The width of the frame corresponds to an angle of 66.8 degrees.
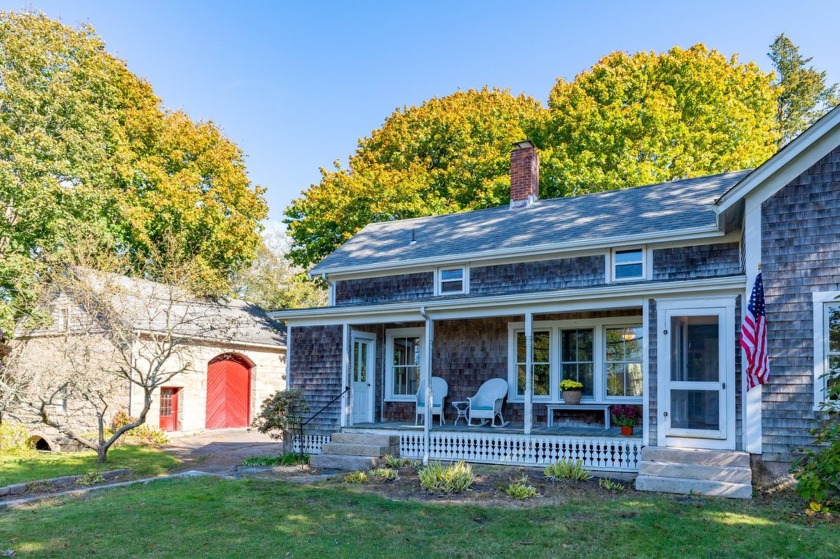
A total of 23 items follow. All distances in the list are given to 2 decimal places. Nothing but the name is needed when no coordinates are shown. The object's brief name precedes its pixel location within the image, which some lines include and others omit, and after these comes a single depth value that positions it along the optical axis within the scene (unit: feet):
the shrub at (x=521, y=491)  28.05
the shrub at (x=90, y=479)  34.35
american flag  27.78
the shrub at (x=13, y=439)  49.88
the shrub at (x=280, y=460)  41.42
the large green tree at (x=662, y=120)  74.08
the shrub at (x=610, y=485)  29.81
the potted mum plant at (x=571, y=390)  39.93
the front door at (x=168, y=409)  62.23
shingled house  28.63
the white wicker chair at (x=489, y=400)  41.98
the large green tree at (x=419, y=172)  80.43
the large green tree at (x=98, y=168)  63.82
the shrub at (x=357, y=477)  33.01
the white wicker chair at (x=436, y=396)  44.21
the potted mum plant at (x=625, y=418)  34.68
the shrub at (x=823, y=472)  23.90
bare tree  41.37
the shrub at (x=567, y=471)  32.04
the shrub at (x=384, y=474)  33.49
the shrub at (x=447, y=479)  29.81
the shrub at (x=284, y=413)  42.19
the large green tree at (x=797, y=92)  111.96
